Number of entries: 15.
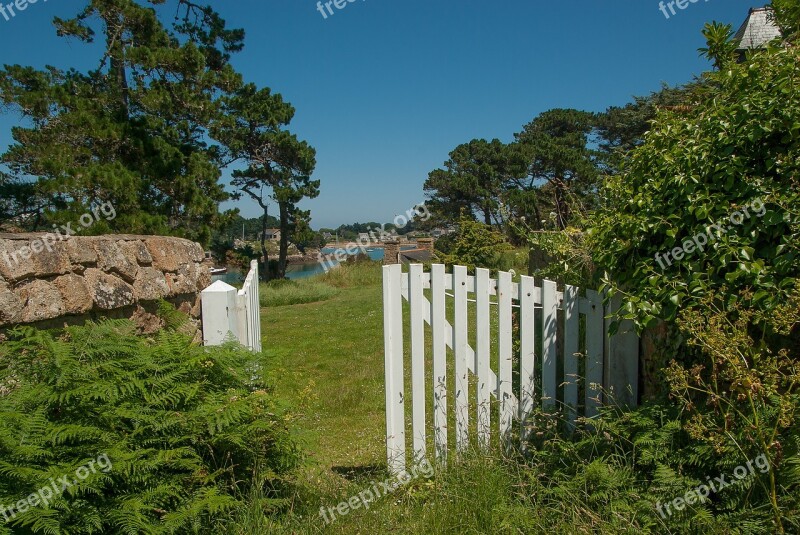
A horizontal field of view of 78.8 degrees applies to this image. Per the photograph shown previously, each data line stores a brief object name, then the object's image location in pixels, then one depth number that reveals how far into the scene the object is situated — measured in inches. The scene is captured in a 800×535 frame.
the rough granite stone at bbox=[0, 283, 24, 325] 96.1
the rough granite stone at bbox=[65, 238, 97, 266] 113.8
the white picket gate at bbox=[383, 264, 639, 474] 121.1
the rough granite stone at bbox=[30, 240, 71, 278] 104.2
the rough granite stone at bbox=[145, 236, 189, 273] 143.6
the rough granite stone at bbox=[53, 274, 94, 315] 109.7
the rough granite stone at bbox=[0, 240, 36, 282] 97.4
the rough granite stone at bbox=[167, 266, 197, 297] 149.4
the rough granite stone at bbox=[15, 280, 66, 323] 101.0
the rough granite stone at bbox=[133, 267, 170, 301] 132.7
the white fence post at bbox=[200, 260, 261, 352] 123.3
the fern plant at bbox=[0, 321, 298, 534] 73.9
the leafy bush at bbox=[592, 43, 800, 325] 85.8
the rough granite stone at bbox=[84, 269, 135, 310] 117.5
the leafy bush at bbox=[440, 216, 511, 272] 624.1
